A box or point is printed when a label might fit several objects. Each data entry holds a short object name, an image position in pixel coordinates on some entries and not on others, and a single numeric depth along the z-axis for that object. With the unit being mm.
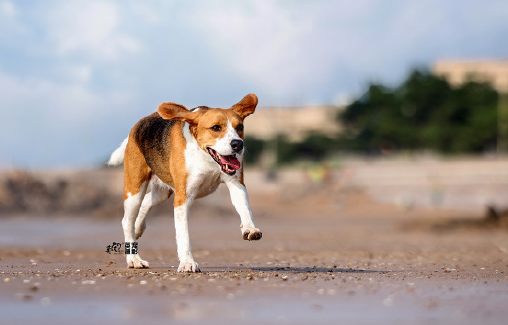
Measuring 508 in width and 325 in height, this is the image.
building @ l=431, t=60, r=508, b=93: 110938
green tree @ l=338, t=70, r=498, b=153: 67062
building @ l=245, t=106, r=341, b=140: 83950
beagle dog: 8008
